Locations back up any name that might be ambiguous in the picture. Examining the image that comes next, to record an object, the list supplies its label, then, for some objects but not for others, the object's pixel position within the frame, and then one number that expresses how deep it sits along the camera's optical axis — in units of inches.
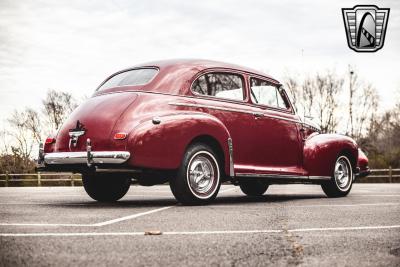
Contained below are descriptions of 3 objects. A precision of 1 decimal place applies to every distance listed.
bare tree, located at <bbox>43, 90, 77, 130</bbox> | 1738.4
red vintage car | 239.3
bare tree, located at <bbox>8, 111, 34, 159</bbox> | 1582.1
